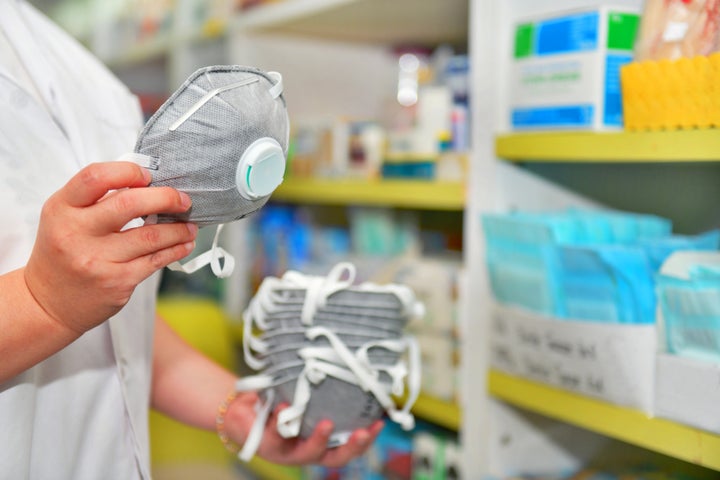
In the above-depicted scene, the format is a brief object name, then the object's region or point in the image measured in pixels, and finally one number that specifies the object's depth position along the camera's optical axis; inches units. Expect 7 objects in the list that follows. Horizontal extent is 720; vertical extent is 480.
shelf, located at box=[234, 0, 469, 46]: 67.6
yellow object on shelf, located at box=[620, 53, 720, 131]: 38.6
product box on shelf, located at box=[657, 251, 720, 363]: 38.7
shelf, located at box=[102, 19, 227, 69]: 94.0
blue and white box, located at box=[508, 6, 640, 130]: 45.6
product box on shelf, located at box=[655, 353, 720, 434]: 38.5
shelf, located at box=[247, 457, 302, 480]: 82.0
